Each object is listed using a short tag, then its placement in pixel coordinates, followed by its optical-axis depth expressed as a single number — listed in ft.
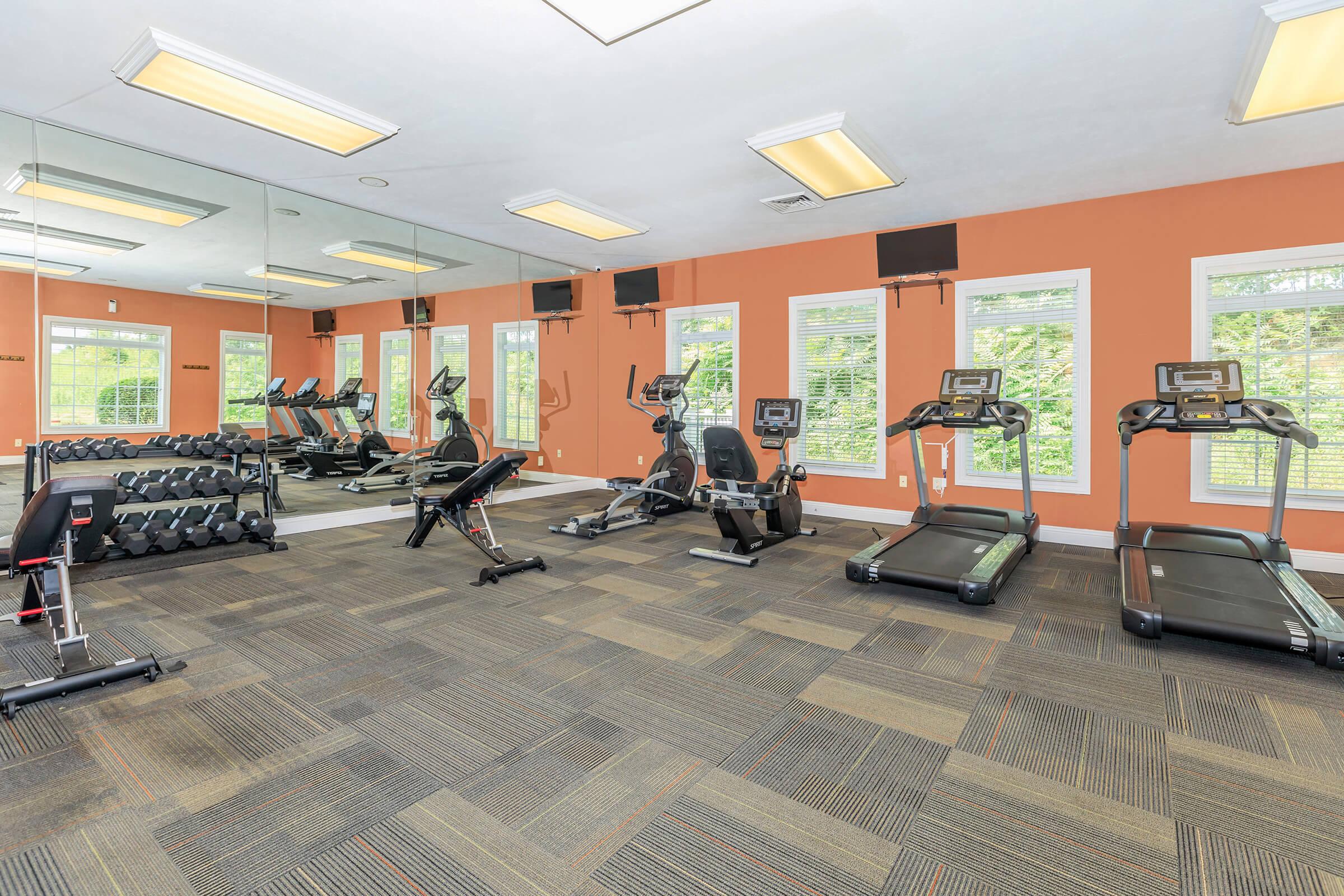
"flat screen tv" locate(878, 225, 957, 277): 18.52
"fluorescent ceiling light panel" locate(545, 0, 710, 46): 8.40
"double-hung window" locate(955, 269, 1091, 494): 17.04
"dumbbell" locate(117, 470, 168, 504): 14.07
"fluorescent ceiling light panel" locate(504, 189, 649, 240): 16.69
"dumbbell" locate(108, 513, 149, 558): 13.82
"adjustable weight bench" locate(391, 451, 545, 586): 13.89
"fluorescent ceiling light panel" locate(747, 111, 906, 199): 12.32
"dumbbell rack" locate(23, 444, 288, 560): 13.32
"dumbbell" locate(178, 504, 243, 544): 15.24
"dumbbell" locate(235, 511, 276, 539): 15.49
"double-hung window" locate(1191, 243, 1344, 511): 14.28
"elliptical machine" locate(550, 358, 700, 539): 18.57
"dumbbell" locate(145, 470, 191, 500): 14.55
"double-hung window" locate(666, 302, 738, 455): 23.29
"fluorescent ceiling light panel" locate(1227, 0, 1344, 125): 8.64
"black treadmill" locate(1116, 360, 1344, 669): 9.37
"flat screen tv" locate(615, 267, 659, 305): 24.82
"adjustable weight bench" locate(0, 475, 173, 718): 7.60
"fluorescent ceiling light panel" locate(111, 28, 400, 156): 9.92
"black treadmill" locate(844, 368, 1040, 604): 12.44
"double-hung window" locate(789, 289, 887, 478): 20.17
